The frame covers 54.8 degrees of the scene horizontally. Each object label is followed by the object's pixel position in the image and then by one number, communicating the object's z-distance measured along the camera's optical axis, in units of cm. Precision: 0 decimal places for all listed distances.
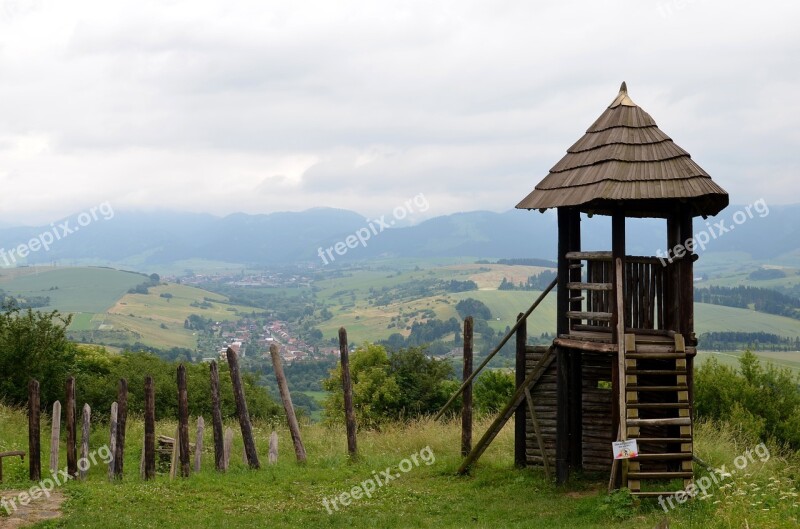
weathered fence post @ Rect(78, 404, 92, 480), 1589
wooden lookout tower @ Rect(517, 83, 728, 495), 1354
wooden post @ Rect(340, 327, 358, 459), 1744
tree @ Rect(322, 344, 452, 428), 3045
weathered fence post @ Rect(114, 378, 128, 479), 1602
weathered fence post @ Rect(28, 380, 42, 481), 1559
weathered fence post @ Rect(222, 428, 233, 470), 1675
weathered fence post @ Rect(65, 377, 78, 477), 1584
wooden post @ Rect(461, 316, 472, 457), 1695
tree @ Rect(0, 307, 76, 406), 2400
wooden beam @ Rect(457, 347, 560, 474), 1573
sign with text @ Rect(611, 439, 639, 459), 1284
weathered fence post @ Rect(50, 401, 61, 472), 1596
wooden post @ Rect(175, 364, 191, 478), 1612
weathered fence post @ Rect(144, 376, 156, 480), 1603
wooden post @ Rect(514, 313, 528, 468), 1644
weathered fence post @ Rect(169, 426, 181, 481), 1605
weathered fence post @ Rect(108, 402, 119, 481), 1611
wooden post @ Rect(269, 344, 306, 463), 1741
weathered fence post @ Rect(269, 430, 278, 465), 1752
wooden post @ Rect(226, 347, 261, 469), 1688
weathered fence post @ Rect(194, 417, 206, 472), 1645
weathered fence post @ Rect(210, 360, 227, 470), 1653
